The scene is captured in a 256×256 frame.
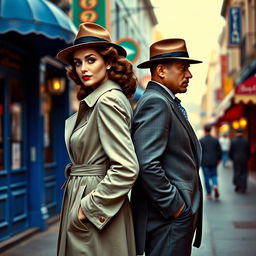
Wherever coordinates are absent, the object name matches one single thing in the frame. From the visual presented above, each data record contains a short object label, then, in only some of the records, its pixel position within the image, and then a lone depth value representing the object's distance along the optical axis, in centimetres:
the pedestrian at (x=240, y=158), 1472
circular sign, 1761
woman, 282
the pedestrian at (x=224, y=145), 2729
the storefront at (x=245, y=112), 1462
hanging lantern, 1027
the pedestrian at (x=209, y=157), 1299
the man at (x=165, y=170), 294
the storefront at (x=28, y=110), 677
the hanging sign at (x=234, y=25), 2416
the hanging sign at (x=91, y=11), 1363
